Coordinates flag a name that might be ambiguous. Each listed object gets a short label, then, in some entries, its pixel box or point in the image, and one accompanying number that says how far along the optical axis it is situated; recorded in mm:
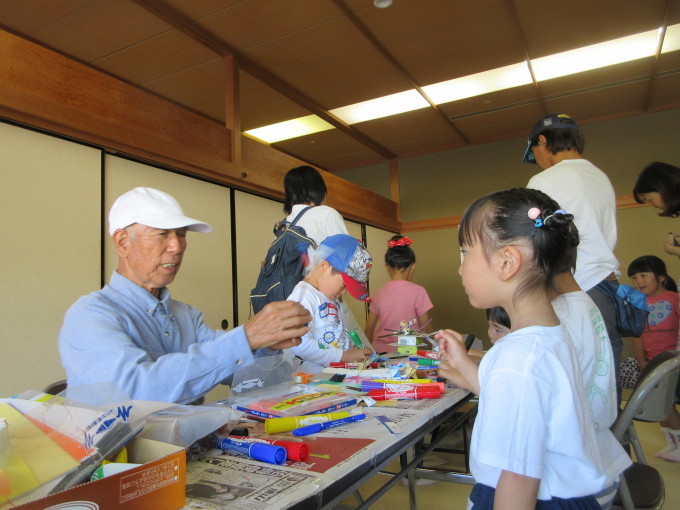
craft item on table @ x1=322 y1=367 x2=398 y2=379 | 1472
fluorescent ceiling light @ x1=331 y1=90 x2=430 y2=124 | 4418
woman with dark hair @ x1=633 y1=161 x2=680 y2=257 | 2078
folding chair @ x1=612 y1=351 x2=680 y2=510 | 1280
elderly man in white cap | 1032
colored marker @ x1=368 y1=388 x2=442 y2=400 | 1263
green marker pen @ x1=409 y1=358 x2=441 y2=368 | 1739
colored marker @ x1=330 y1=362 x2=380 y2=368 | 1743
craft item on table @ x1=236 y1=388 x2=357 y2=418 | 1035
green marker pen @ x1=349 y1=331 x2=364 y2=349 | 2215
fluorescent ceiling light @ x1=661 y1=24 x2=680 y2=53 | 3529
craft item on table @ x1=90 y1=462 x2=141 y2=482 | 545
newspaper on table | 611
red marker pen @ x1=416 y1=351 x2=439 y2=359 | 1912
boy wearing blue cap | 1957
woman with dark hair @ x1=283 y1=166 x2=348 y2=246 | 2350
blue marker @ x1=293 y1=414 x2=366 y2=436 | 927
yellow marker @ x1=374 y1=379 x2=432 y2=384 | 1339
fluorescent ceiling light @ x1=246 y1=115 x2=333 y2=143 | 4797
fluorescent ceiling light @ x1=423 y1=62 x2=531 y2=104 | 4047
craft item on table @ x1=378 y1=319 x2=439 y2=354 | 2098
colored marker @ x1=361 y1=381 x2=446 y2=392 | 1288
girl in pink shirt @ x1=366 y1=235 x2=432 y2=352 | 3195
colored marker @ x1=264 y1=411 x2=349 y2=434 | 927
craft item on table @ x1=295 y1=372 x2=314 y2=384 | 1458
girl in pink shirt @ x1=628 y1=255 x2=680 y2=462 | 3510
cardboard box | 470
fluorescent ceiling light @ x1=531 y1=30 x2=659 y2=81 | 3676
